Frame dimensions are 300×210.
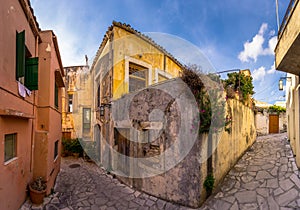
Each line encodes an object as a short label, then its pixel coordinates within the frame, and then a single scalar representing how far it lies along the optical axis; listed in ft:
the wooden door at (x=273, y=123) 46.42
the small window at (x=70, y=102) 56.47
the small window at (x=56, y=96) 29.09
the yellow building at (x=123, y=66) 28.78
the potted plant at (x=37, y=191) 18.16
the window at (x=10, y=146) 13.97
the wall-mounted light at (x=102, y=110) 33.86
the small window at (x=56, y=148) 28.87
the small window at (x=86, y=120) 55.67
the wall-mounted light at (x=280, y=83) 28.45
